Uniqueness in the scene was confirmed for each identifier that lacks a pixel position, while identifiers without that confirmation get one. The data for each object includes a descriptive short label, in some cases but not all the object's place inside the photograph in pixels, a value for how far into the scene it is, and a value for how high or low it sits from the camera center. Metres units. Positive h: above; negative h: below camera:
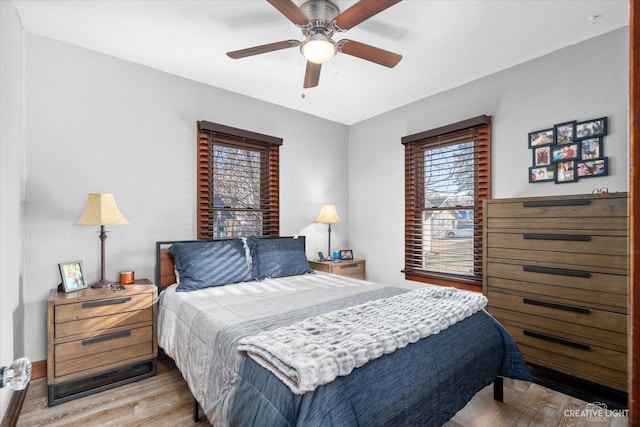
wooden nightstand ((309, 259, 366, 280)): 3.83 -0.65
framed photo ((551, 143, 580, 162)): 2.55 +0.51
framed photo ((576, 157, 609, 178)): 2.40 +0.36
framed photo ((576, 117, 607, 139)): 2.40 +0.67
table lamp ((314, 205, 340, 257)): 3.92 -0.01
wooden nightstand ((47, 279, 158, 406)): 2.13 -0.89
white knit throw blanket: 1.18 -0.54
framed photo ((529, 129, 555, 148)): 2.70 +0.67
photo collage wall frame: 2.43 +0.51
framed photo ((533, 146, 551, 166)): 2.70 +0.51
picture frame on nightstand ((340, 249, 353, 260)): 4.20 -0.52
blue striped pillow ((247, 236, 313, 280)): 3.10 -0.44
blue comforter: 1.16 -0.72
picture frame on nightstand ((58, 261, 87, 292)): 2.35 -0.46
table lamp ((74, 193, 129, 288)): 2.37 +0.01
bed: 1.20 -0.64
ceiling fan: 1.78 +1.14
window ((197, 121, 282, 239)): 3.24 +0.35
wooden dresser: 2.06 -0.47
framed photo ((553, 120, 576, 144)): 2.57 +0.68
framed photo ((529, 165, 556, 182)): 2.68 +0.35
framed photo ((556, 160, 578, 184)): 2.56 +0.35
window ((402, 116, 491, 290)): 3.18 +0.16
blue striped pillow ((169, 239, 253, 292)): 2.68 -0.43
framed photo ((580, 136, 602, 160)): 2.43 +0.52
